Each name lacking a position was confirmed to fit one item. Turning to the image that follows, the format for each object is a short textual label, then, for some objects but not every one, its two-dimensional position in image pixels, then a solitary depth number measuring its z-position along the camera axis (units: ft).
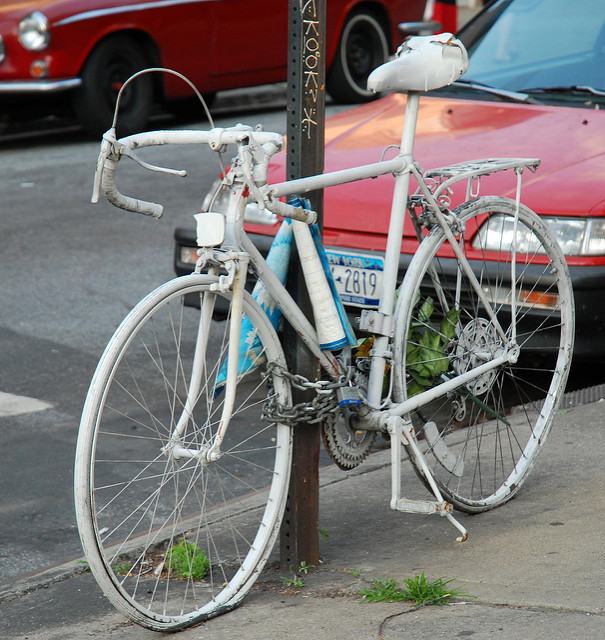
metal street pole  20.01
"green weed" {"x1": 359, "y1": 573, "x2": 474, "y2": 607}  19.52
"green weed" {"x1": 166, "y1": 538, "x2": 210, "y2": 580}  21.48
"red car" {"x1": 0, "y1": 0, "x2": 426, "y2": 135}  65.72
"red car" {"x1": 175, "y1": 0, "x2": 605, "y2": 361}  29.37
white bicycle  18.22
